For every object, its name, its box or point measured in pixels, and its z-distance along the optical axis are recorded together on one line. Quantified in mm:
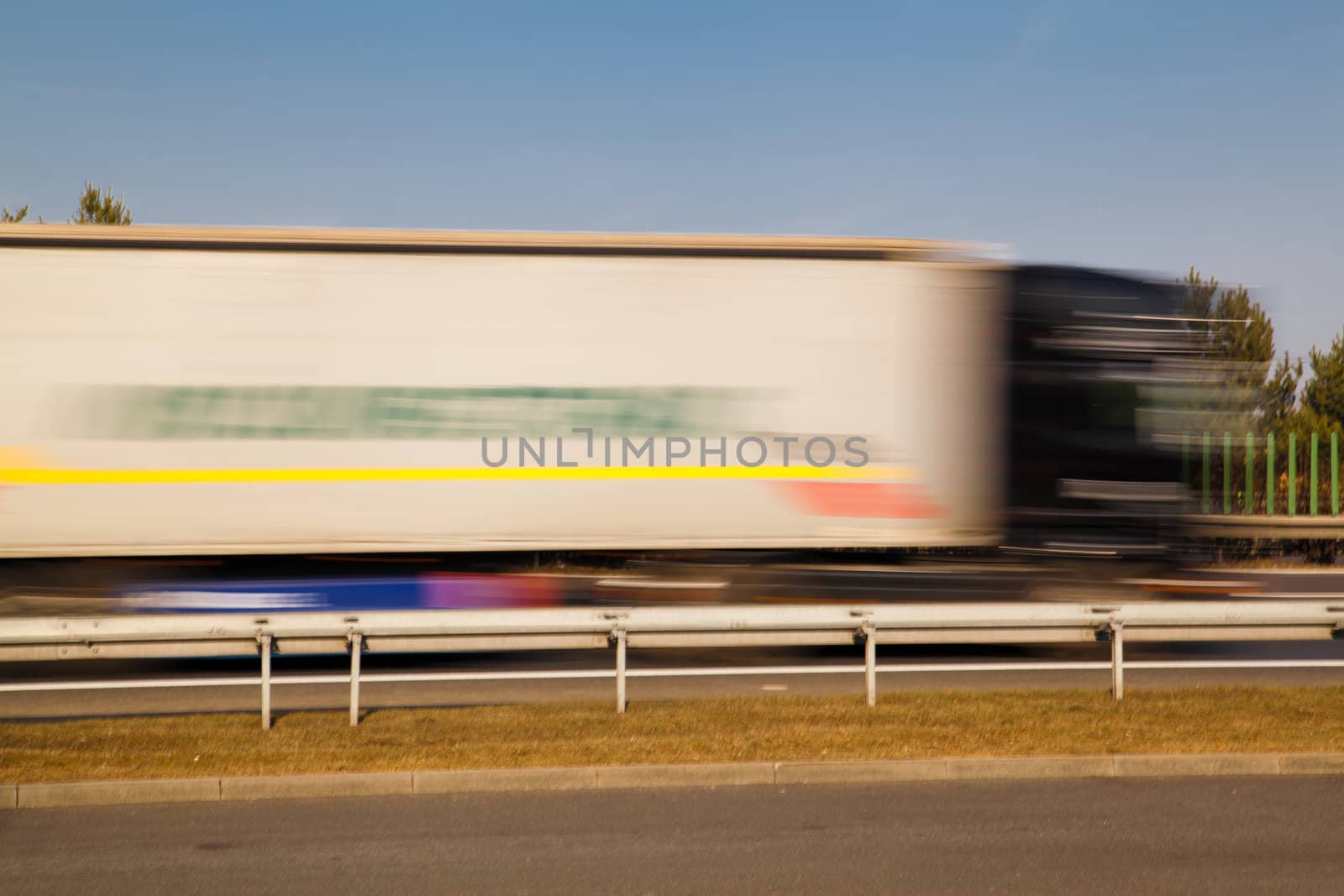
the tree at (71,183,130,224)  25906
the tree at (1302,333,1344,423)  42844
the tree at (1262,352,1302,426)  37844
